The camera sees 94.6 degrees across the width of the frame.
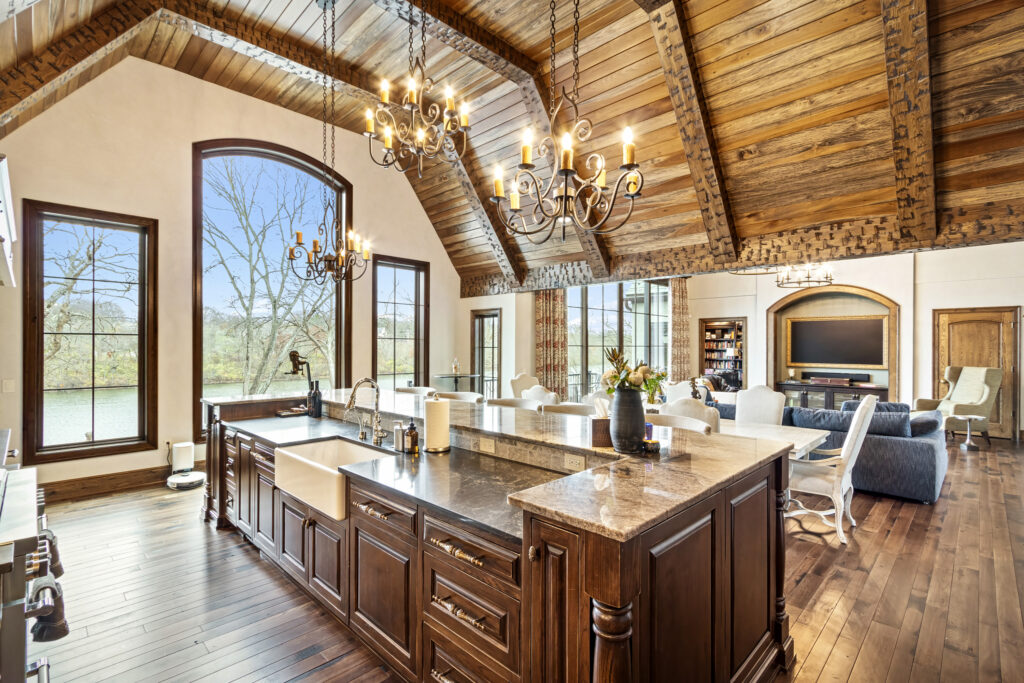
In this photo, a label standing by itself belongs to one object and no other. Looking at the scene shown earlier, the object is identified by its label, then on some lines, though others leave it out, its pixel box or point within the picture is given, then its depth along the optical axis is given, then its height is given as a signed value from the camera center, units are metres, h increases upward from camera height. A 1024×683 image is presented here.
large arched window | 5.32 +0.76
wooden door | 7.20 -0.08
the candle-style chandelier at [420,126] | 2.81 +1.43
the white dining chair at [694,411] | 3.58 -0.55
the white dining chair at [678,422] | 2.81 -0.50
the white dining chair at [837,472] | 3.47 -0.99
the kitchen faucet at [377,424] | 2.80 -0.49
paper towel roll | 2.55 -0.45
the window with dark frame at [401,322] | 6.75 +0.32
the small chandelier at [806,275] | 6.82 +1.00
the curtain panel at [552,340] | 7.36 +0.05
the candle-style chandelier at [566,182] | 2.33 +0.89
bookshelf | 10.11 -0.06
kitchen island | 1.28 -0.72
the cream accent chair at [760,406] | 4.65 -0.64
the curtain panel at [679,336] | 10.47 +0.14
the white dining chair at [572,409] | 3.88 -0.55
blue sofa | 4.19 -1.00
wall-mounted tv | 8.62 +0.00
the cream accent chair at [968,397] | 6.84 -0.83
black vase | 1.95 -0.34
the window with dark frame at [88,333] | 4.25 +0.10
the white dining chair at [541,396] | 4.48 -0.52
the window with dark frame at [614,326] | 8.52 +0.34
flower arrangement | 1.90 -0.14
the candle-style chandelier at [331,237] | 4.30 +1.35
